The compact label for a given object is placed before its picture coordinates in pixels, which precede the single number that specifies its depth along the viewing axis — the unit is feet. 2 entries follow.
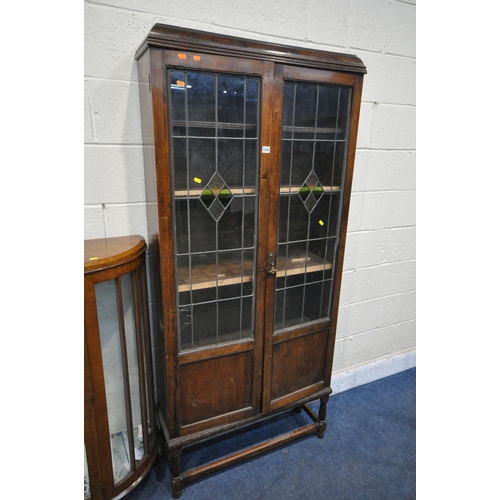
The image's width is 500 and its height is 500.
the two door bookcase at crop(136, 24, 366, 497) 4.02
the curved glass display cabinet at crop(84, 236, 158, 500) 4.15
